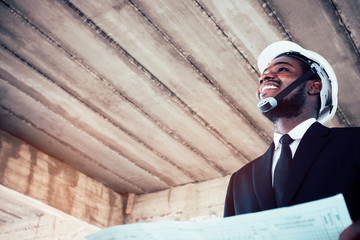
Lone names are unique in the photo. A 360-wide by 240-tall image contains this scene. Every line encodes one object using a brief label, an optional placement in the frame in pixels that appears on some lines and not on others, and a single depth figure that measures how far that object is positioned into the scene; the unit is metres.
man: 1.25
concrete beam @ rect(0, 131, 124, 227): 4.14
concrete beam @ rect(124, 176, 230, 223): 4.79
